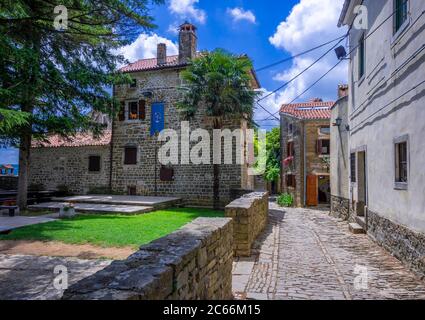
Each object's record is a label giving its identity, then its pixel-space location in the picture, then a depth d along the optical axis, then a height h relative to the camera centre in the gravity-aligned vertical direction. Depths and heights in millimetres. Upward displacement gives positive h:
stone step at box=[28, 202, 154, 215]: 13320 -1454
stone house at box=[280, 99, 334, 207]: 21641 +1713
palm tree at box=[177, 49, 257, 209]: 15422 +4497
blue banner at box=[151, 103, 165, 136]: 19216 +3514
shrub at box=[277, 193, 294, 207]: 22266 -1645
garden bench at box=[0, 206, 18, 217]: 12166 -1418
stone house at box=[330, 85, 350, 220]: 13008 +802
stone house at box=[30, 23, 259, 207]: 18375 +1554
